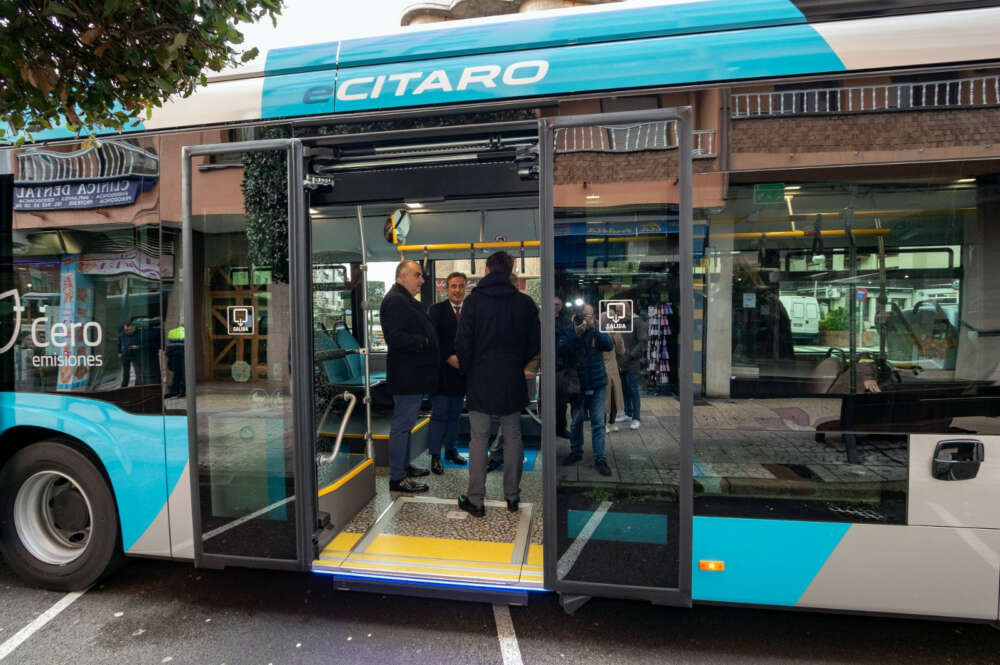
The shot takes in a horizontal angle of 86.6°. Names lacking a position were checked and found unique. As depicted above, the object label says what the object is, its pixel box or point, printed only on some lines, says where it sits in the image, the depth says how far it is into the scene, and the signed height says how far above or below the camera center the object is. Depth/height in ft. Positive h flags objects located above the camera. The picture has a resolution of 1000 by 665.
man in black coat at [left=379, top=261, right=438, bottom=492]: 13.79 -1.18
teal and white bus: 7.77 +0.32
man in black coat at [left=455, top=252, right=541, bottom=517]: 11.91 -0.92
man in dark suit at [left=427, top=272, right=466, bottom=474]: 15.39 -1.93
